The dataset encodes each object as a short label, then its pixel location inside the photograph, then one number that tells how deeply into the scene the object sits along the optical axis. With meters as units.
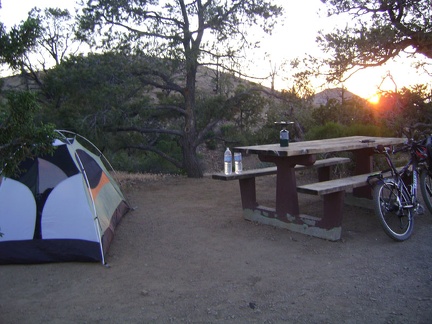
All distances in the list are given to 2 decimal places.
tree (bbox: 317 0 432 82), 9.70
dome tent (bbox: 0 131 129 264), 4.92
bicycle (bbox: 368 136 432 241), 5.19
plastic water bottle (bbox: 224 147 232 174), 6.28
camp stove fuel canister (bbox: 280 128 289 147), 5.85
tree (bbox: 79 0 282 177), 10.36
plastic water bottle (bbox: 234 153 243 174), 6.36
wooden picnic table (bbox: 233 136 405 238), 5.57
